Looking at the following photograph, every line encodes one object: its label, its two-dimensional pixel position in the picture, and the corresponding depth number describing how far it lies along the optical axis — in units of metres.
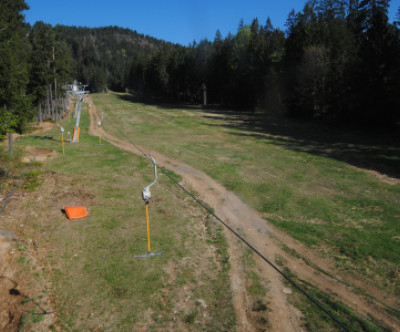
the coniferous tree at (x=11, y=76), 20.09
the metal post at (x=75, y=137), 28.39
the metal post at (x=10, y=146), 19.99
